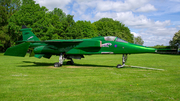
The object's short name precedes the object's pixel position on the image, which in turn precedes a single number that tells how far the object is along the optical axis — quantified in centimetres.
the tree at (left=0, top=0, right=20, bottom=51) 5462
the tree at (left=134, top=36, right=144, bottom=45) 11268
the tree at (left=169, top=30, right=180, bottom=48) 6484
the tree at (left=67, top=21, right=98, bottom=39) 5959
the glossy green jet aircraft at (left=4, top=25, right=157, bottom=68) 1480
